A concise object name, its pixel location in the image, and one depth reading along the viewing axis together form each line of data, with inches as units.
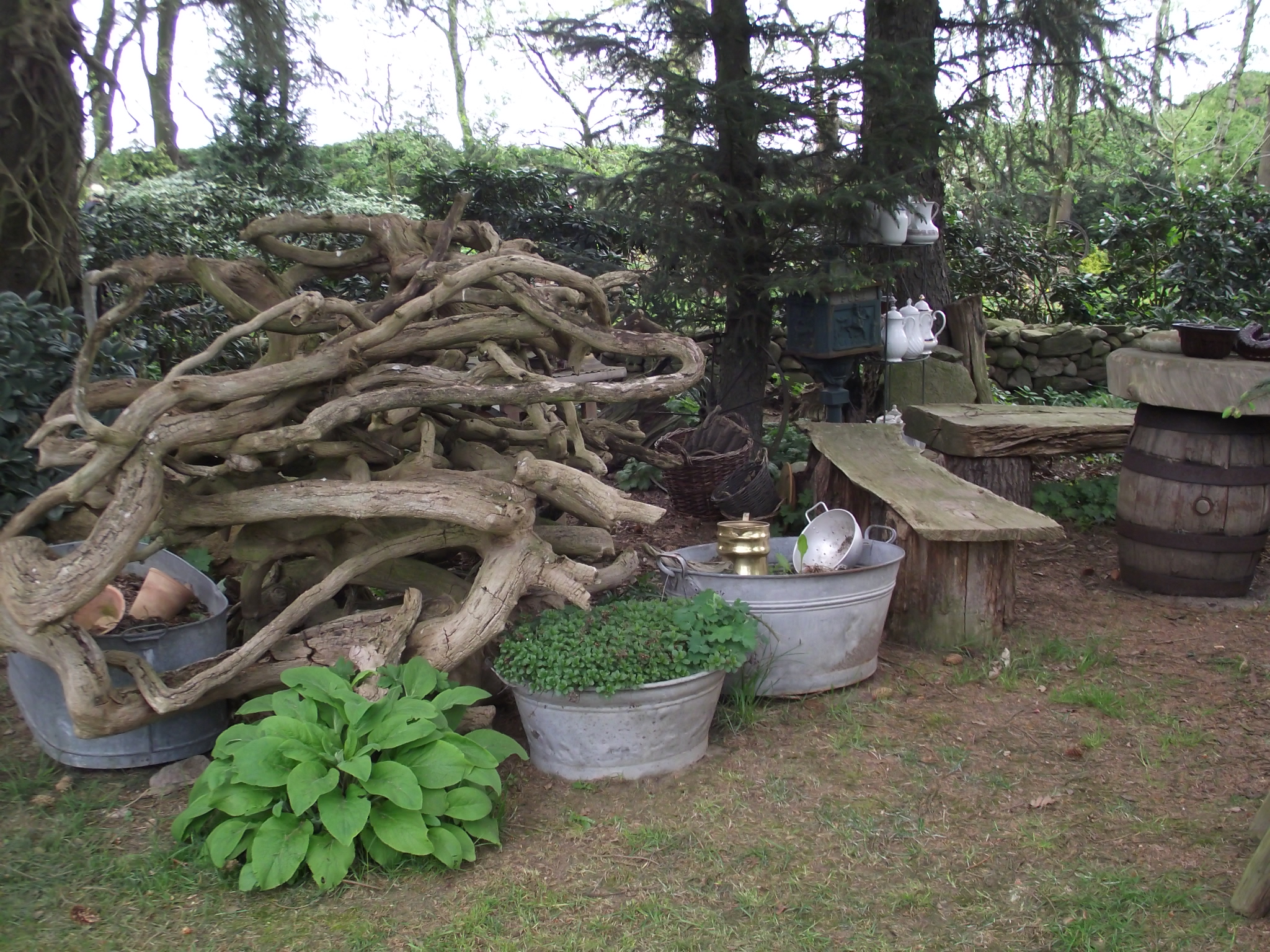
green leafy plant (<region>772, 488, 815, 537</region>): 229.5
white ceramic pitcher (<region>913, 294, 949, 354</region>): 257.6
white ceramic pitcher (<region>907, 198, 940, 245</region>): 250.4
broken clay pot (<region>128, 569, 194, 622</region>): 144.6
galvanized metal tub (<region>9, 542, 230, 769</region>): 132.3
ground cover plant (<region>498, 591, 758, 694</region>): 127.6
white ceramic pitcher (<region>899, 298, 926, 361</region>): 254.2
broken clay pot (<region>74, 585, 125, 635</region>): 137.1
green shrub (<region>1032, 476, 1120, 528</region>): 256.7
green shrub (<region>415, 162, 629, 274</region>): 401.4
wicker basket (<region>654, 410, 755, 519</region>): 231.0
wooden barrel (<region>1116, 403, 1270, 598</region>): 192.1
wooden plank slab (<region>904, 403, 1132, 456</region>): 221.3
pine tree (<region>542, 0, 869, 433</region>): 231.0
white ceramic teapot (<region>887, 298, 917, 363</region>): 251.9
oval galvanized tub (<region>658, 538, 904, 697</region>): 151.6
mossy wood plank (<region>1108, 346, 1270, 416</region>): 184.9
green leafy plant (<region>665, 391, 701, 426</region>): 316.8
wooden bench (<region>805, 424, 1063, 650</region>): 164.7
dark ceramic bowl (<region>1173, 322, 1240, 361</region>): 196.4
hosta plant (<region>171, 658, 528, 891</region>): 109.3
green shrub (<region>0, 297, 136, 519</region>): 168.9
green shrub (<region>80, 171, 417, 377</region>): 273.3
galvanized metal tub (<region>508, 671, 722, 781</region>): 130.7
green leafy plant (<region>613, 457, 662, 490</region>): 268.7
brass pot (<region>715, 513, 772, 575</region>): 159.2
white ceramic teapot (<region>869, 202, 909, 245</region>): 243.6
